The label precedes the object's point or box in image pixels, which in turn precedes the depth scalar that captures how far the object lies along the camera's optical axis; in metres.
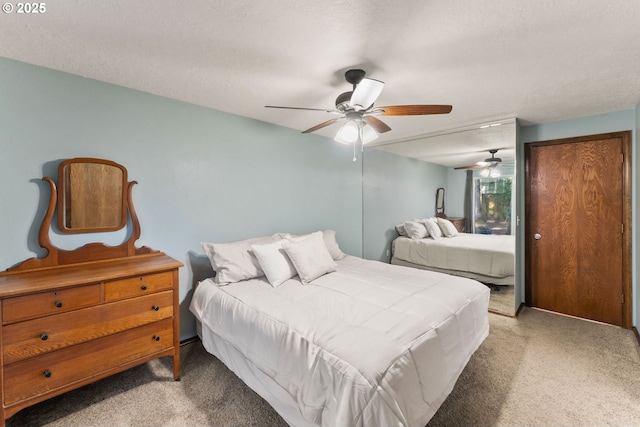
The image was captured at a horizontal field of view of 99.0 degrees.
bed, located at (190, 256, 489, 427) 1.23
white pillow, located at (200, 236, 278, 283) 2.40
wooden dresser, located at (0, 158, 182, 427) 1.51
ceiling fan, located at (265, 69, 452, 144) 1.79
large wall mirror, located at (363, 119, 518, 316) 3.21
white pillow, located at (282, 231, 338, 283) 2.44
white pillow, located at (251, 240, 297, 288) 2.38
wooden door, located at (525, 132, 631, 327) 2.90
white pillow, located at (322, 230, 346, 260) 3.23
